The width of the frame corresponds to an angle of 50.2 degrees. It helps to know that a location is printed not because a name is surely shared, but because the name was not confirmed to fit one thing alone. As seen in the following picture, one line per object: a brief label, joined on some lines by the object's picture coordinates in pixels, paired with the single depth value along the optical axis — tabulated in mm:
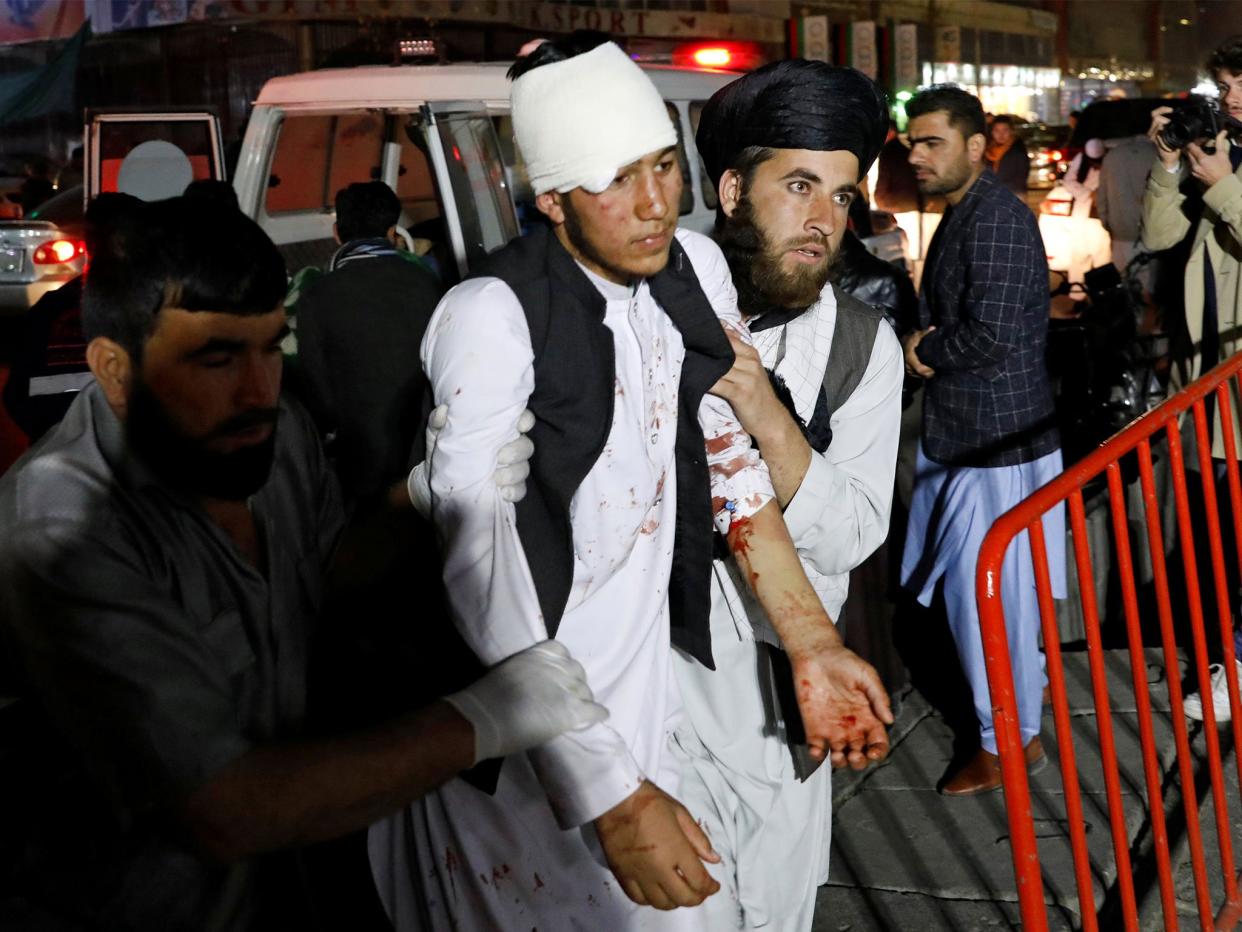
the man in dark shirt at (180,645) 1628
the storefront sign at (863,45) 23281
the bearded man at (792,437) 2613
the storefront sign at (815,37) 21984
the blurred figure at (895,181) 12500
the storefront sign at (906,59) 25328
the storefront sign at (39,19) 18234
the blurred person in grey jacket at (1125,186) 10641
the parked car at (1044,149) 20491
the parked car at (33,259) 11195
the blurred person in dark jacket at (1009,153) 14320
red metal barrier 2318
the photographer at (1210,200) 4855
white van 6672
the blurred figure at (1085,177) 12258
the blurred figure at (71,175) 14034
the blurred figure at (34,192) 14258
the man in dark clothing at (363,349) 5285
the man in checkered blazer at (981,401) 4359
